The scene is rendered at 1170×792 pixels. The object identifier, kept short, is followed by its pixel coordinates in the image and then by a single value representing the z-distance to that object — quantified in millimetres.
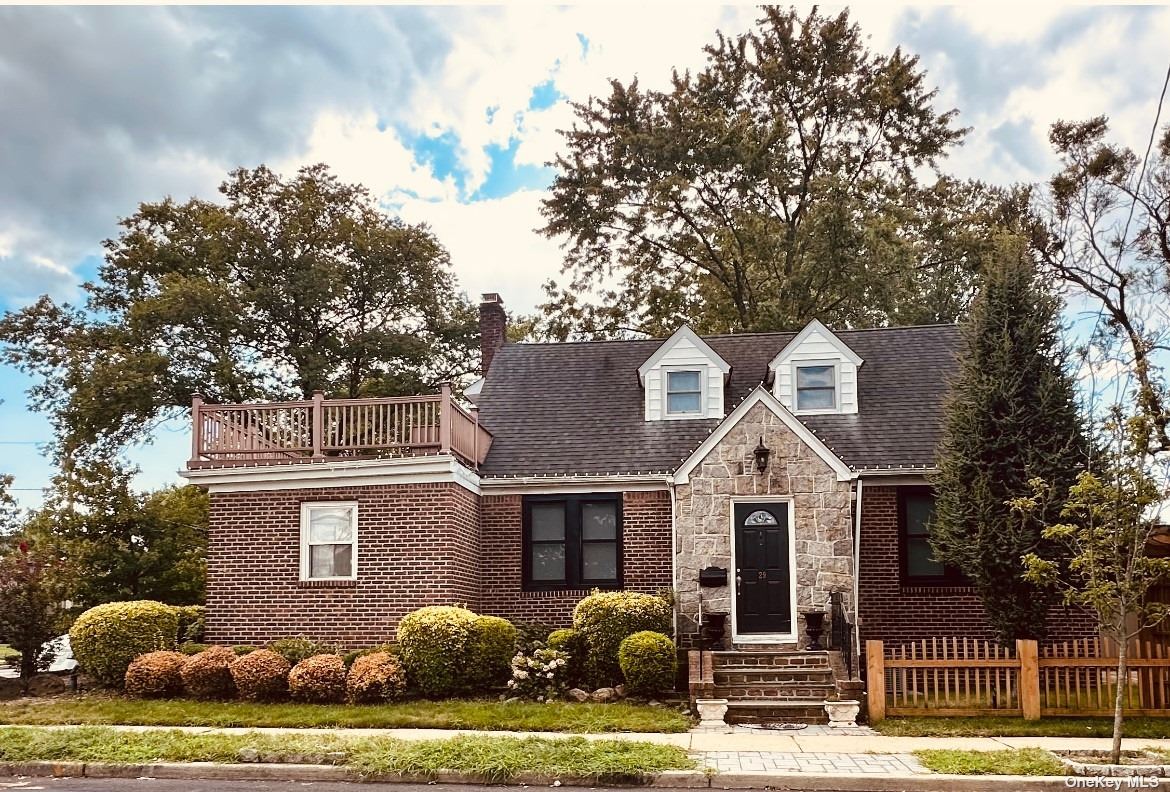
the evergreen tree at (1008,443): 15742
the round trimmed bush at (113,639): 16641
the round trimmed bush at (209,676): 15648
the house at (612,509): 17641
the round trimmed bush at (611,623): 16297
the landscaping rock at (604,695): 15523
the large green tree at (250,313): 31594
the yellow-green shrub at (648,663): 15383
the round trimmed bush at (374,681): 15094
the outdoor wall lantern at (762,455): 17766
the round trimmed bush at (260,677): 15391
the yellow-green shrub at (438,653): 15609
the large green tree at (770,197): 32844
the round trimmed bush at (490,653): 15773
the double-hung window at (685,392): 21297
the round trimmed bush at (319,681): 15172
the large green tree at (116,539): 23453
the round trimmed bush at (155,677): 15812
